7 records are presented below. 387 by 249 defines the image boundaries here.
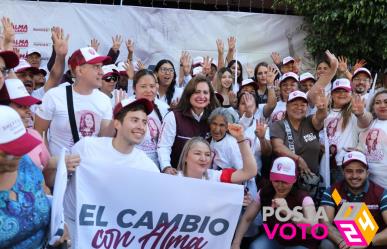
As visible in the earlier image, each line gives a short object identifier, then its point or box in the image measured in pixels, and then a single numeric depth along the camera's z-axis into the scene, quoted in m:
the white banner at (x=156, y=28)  10.31
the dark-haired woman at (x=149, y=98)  5.62
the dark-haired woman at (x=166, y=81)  6.87
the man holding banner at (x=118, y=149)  4.25
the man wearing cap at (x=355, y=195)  5.41
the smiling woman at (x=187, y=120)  5.61
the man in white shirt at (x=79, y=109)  4.92
